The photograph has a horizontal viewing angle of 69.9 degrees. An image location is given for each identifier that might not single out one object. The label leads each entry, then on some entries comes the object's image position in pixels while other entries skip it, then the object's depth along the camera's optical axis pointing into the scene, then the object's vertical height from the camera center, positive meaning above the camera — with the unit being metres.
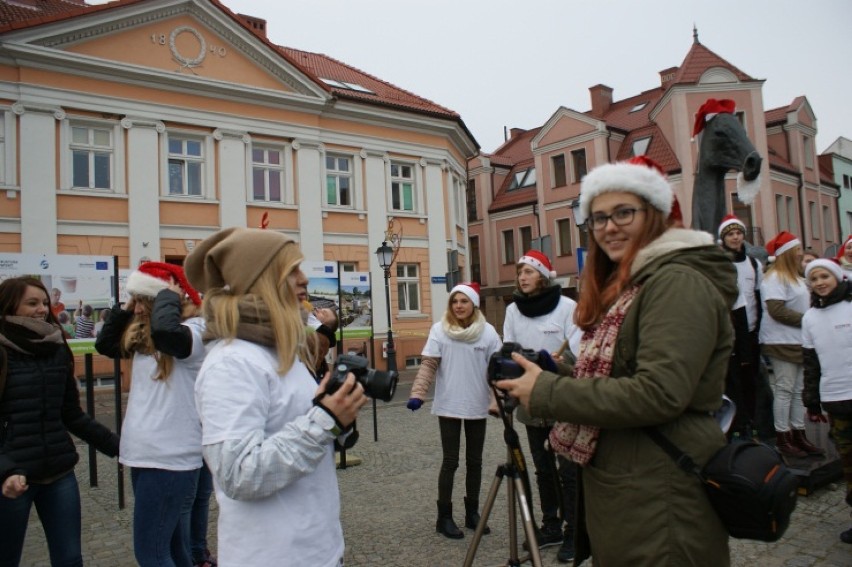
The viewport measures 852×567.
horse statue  4.09 +0.95
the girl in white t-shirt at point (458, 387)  4.69 -0.61
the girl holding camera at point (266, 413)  1.71 -0.28
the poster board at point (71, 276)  6.73 +0.58
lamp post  15.79 +1.49
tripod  3.13 -1.00
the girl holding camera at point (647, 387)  1.73 -0.24
